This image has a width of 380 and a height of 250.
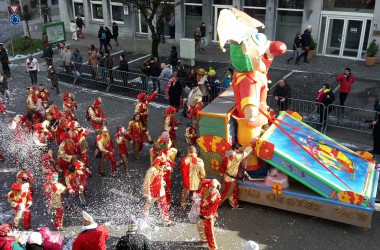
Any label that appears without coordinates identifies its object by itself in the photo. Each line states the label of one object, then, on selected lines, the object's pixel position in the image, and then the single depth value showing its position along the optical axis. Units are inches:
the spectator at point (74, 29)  924.0
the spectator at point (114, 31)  847.1
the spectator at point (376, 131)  403.2
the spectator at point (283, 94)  471.8
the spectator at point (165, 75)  564.1
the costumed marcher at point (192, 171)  309.0
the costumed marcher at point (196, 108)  407.5
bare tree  634.2
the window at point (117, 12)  933.2
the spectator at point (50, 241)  240.5
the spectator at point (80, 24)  931.3
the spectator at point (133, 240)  227.9
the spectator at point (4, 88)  588.4
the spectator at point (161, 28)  681.1
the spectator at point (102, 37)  796.3
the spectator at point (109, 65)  619.5
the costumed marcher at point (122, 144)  377.7
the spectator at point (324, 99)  455.3
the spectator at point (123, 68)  612.4
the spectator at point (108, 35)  809.5
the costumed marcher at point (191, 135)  393.7
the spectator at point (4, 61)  680.4
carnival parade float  308.0
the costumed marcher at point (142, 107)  418.3
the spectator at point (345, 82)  486.6
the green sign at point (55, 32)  766.5
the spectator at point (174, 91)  500.7
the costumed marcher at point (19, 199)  308.8
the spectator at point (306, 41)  688.4
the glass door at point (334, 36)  713.6
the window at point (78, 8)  1007.8
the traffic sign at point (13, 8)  737.6
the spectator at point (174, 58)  656.3
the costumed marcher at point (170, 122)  402.3
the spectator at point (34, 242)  231.3
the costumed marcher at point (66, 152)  360.5
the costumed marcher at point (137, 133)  402.3
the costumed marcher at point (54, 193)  302.7
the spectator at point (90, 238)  237.1
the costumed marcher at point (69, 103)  438.7
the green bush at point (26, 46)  856.4
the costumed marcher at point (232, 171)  311.4
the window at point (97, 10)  974.9
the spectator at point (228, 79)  496.4
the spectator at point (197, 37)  787.4
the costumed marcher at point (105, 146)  369.1
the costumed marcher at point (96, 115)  426.0
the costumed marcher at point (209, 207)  273.3
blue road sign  728.3
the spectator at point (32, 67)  615.5
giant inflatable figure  319.0
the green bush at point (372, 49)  663.1
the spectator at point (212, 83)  517.3
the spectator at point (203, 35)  794.8
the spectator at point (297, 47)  684.1
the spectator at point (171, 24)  860.0
